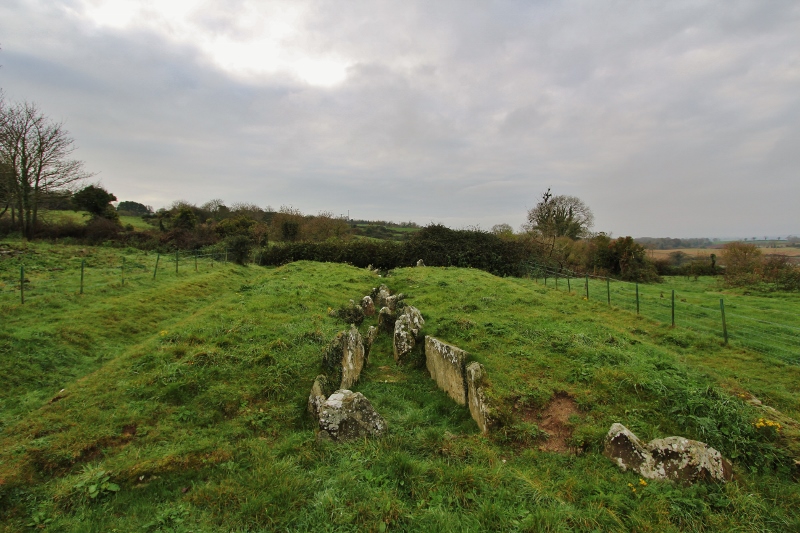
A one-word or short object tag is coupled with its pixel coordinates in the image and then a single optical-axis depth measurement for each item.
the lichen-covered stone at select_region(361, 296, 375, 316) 13.48
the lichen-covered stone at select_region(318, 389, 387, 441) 5.22
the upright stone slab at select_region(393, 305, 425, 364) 9.20
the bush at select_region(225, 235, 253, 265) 28.66
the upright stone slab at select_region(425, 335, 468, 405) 6.97
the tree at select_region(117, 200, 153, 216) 65.71
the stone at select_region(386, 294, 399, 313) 13.35
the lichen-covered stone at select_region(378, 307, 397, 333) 11.47
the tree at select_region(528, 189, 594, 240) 41.62
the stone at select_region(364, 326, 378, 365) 9.10
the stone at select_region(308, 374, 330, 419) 5.92
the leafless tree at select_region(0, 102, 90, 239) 24.80
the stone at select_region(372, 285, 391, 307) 14.82
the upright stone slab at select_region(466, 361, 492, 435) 5.79
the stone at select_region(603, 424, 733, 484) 4.22
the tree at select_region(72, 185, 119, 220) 36.47
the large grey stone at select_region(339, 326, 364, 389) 7.36
